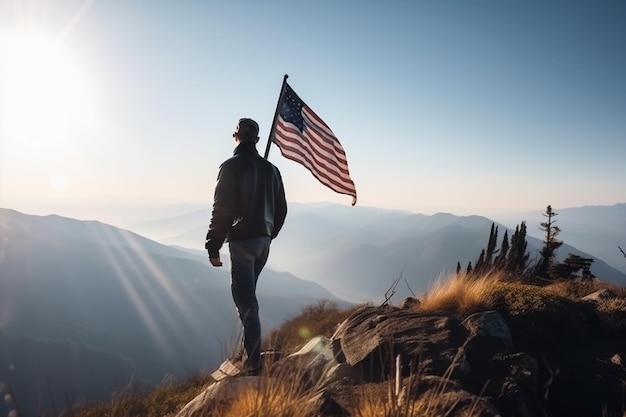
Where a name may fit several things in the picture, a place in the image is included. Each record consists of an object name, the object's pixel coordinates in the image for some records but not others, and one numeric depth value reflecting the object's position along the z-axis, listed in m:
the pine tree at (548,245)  18.49
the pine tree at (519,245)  17.66
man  5.07
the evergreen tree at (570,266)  17.55
